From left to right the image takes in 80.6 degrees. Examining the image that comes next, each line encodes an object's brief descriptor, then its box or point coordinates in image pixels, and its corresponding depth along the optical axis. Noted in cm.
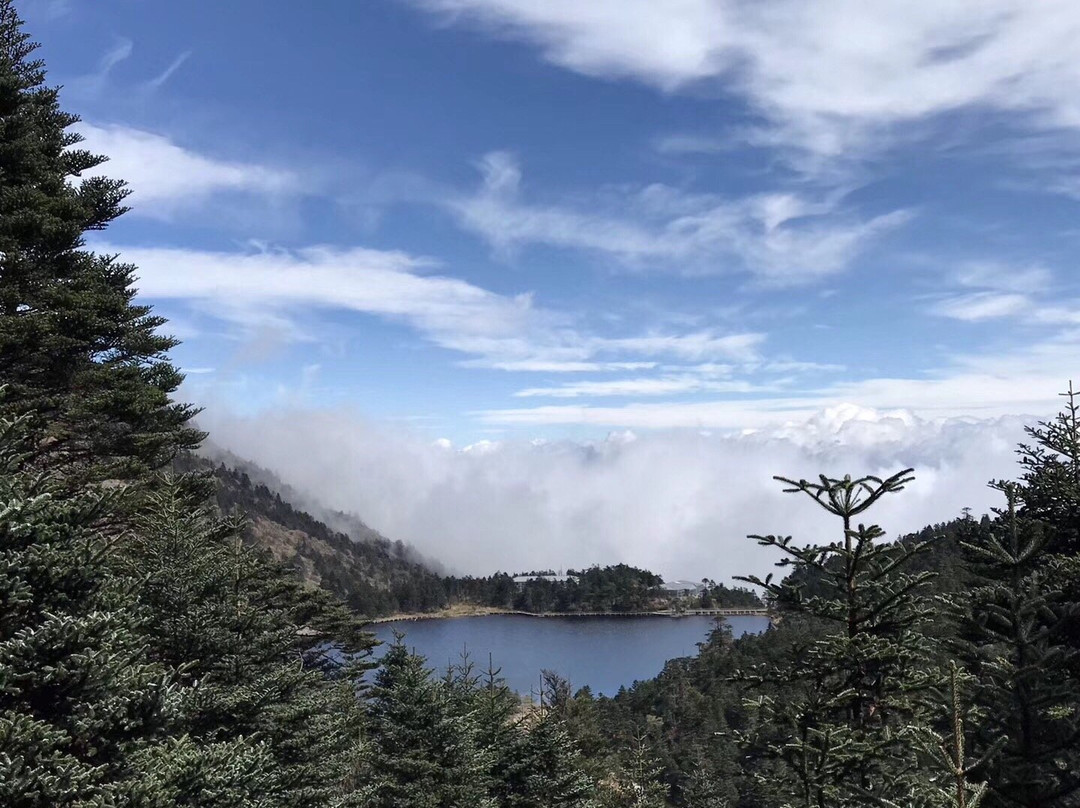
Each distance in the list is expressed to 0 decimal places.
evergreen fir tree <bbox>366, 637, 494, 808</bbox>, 1909
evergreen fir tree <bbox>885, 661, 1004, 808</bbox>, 396
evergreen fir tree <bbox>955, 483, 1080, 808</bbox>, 630
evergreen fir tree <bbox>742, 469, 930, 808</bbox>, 630
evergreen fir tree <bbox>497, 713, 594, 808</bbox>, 2214
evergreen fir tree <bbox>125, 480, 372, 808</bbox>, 1098
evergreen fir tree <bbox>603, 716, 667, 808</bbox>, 3136
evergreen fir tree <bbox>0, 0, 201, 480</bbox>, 1528
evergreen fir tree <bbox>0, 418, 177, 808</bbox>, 559
